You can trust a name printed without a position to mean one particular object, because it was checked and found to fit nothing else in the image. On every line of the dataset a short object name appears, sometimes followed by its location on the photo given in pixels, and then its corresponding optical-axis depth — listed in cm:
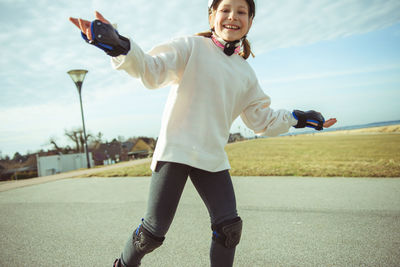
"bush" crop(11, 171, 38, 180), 3197
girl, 170
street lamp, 1119
